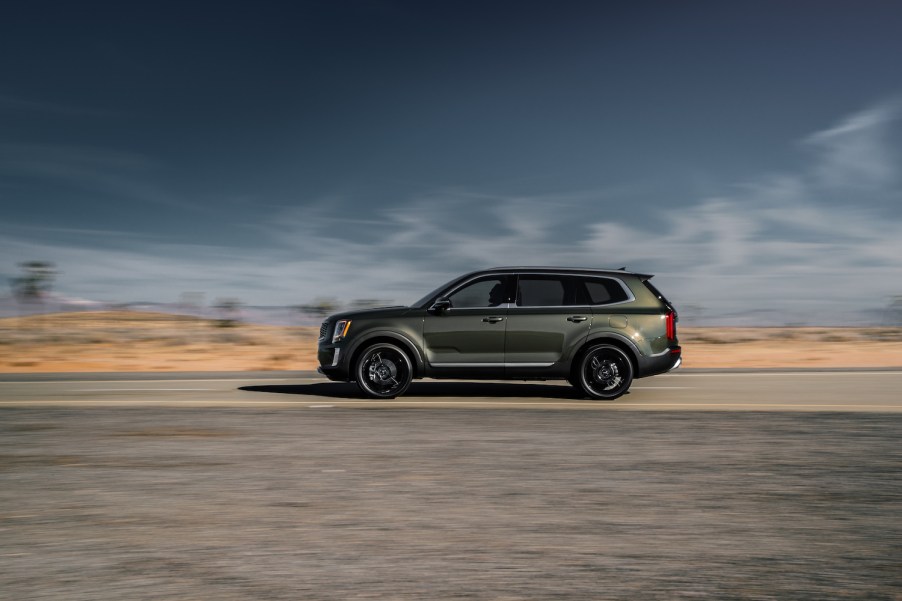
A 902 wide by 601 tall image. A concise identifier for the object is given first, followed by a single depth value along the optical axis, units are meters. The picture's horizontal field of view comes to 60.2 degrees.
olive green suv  11.35
